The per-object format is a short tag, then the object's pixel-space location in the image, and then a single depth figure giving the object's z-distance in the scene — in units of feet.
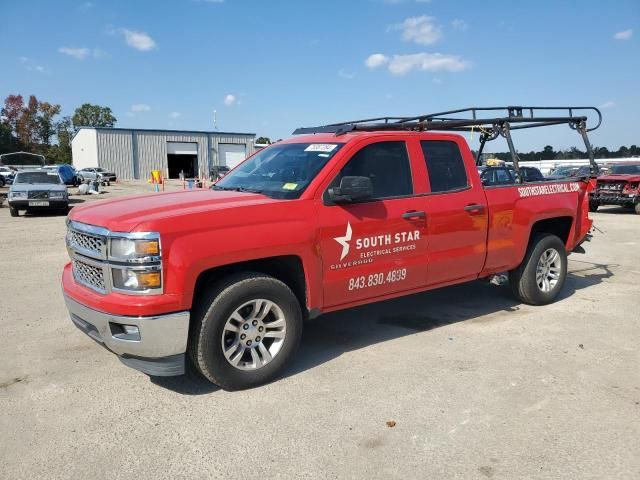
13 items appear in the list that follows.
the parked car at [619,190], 54.39
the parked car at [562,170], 61.23
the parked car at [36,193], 55.67
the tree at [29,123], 327.88
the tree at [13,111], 325.62
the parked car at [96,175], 138.02
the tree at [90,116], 398.09
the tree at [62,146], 313.12
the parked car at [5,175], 122.79
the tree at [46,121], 337.31
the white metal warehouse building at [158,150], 174.09
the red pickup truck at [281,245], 11.27
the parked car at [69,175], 126.82
